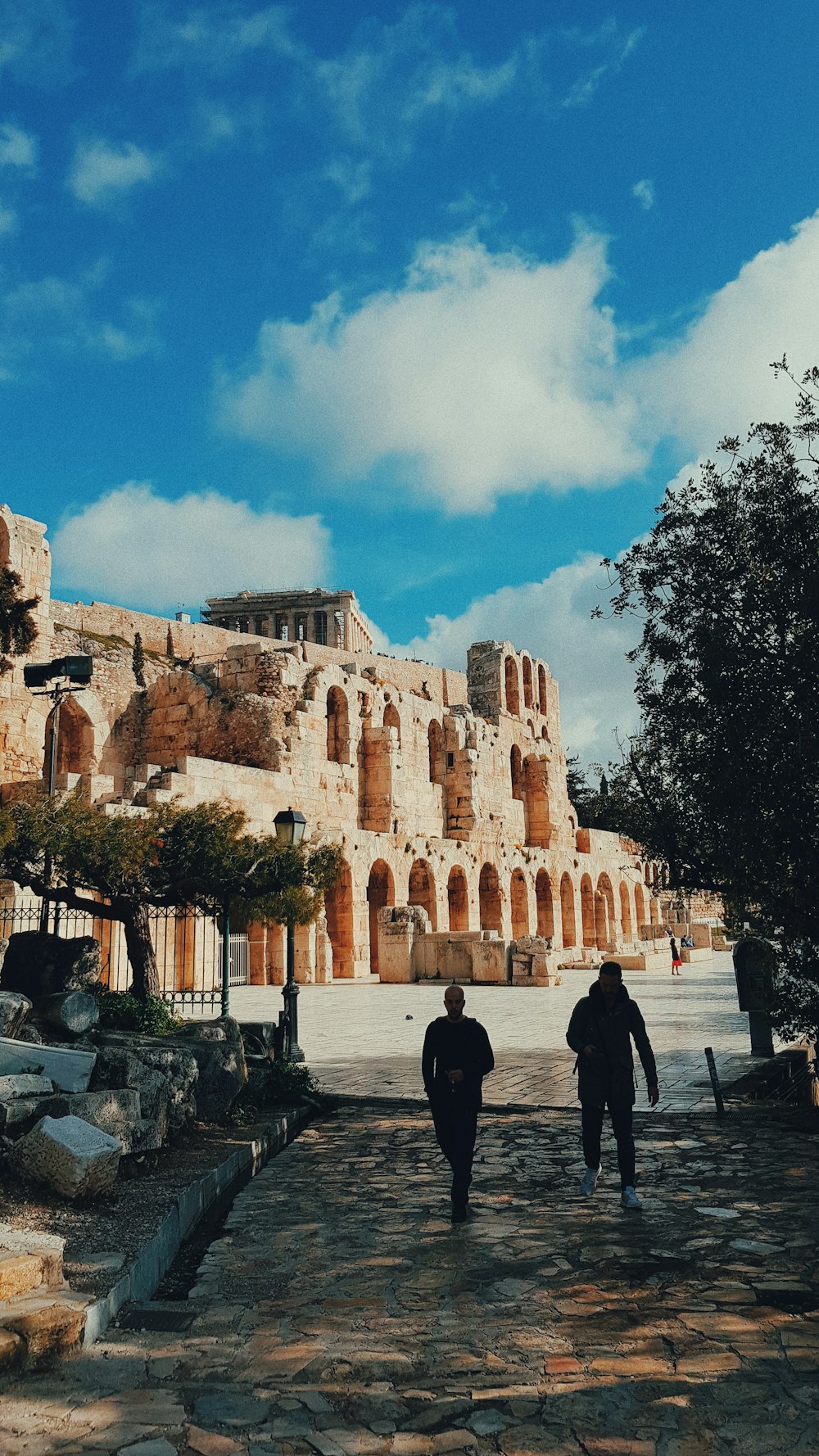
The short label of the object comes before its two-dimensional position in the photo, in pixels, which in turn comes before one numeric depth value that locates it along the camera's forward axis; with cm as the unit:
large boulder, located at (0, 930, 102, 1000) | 865
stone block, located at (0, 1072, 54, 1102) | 579
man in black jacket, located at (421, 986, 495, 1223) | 568
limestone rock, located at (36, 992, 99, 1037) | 742
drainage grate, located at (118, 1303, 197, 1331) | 410
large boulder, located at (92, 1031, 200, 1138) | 662
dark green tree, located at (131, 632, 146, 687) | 3212
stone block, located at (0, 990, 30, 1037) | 665
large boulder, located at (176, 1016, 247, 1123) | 797
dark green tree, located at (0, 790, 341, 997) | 1116
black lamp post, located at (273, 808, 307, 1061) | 1080
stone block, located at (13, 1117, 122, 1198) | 529
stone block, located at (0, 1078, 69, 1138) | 562
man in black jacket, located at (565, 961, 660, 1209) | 607
